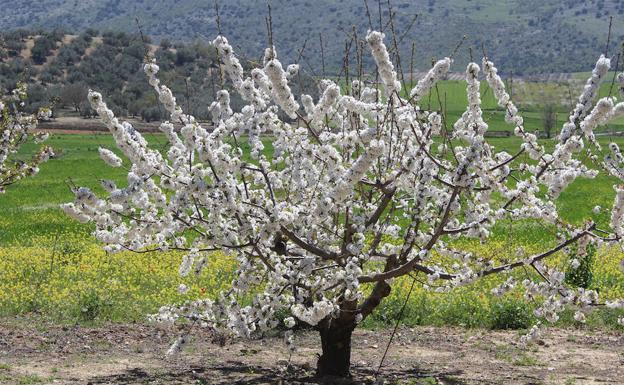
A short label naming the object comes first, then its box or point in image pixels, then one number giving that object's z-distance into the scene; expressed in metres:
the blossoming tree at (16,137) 13.02
